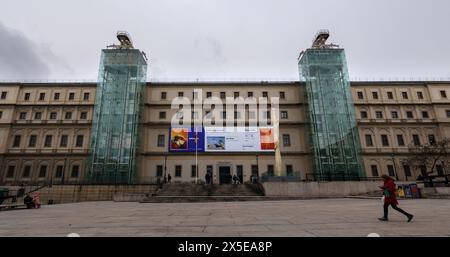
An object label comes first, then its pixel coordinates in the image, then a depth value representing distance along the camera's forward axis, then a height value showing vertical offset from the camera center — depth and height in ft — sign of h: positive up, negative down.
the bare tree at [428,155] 105.52 +10.47
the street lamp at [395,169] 111.22 +4.96
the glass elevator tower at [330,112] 112.27 +33.54
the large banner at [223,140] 117.91 +21.28
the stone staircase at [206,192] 68.59 -2.84
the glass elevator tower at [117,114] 109.40 +34.11
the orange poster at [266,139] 117.80 +21.14
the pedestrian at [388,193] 21.99 -1.28
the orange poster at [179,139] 118.42 +22.19
